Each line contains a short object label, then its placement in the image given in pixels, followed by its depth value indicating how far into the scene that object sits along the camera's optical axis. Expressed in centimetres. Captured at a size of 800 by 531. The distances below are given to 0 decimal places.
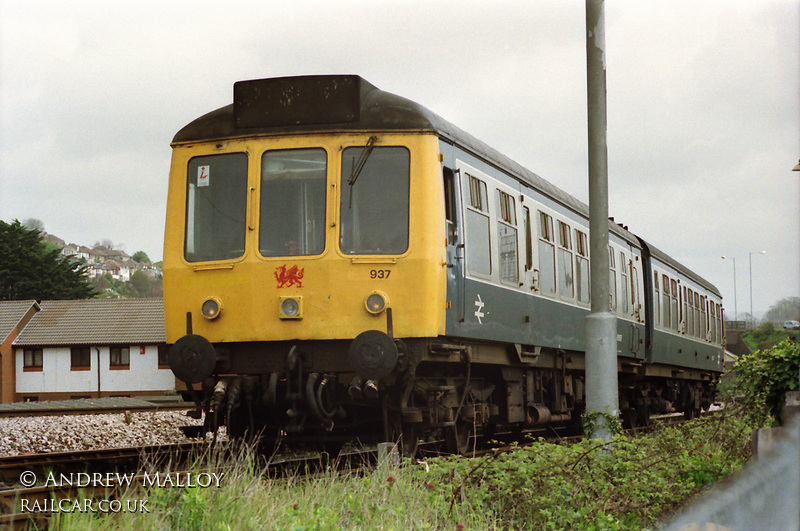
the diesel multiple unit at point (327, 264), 1658
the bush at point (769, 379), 1554
